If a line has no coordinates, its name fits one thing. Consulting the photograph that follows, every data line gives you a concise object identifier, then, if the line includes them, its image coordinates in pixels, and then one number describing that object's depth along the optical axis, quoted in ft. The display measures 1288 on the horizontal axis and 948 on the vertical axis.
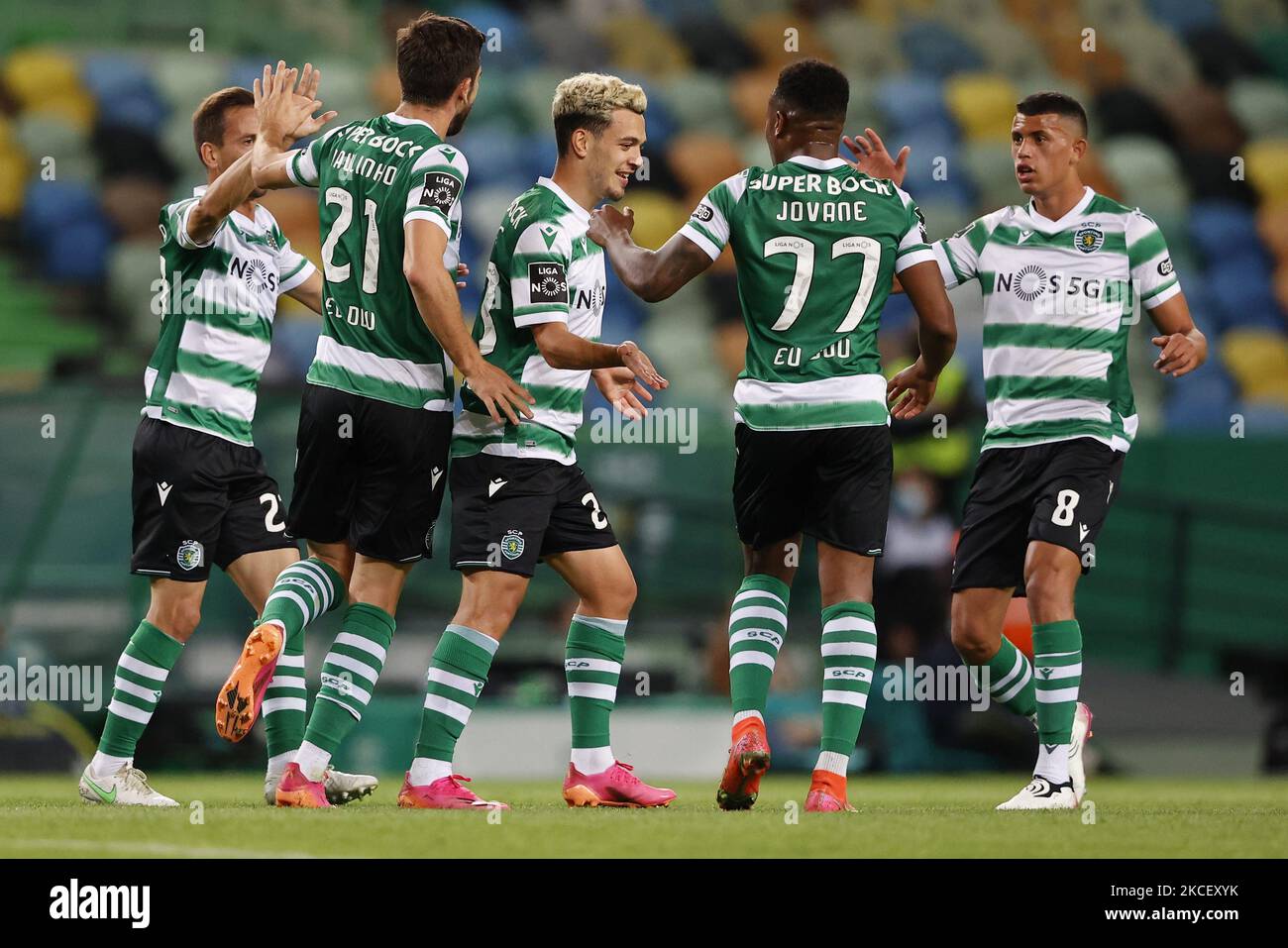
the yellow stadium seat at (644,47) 51.52
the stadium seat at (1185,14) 55.52
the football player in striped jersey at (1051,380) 18.42
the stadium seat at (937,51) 53.31
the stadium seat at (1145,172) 48.39
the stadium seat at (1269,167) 50.37
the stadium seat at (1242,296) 46.50
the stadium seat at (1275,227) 48.70
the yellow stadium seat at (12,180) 45.11
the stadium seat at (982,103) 49.90
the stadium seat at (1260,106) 52.03
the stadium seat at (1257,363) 44.27
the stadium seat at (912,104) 49.65
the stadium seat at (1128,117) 51.06
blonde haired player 17.31
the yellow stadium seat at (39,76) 47.03
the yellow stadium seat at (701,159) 47.09
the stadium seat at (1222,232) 48.08
